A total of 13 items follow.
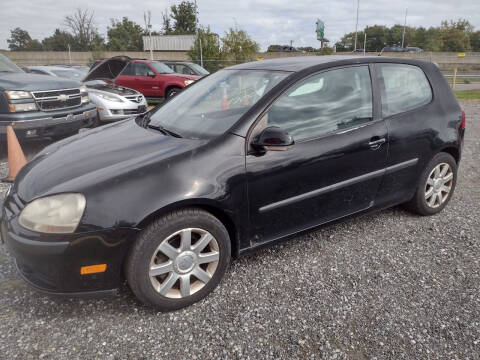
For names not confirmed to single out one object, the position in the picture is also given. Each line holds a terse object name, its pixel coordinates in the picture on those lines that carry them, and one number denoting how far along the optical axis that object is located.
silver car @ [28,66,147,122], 7.56
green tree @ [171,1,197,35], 56.71
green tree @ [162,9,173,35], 60.25
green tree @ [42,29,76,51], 70.88
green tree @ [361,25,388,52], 77.88
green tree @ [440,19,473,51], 51.91
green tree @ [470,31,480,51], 60.74
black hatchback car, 1.98
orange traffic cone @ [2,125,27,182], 4.44
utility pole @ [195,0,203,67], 20.66
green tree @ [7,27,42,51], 79.94
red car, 10.91
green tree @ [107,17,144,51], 65.50
